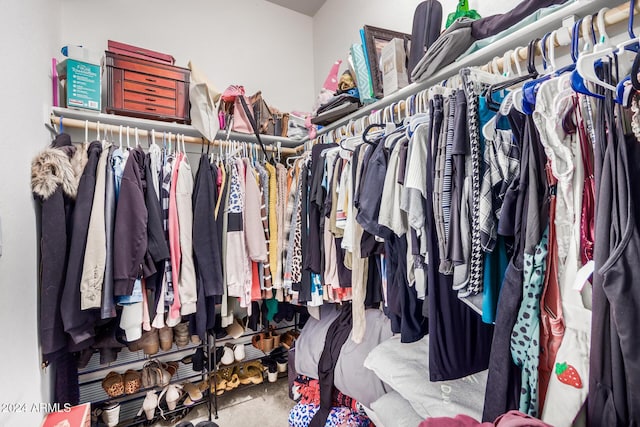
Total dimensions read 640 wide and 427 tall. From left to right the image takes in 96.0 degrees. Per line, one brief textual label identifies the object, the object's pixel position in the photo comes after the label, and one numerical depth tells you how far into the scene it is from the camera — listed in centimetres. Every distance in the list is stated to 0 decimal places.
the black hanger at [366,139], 126
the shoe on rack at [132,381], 180
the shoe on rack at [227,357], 215
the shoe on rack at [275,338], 240
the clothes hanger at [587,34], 81
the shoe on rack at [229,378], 211
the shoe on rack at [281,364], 238
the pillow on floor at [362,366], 150
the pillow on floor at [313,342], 187
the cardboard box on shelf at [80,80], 158
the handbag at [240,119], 209
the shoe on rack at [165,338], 187
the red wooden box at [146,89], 175
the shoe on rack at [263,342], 238
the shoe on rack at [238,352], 221
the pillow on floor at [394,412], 117
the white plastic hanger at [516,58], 99
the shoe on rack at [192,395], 197
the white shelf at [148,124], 160
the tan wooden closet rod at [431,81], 78
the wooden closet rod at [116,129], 158
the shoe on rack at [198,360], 205
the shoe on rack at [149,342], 179
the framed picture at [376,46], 169
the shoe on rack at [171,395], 187
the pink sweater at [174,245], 155
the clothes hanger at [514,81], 85
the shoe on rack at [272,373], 231
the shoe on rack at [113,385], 178
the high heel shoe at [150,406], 180
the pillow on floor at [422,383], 108
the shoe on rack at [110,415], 171
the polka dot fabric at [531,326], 72
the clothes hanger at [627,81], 55
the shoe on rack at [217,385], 200
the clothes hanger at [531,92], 72
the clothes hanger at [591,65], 59
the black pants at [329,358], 167
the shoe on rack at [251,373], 222
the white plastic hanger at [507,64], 101
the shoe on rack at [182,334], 190
